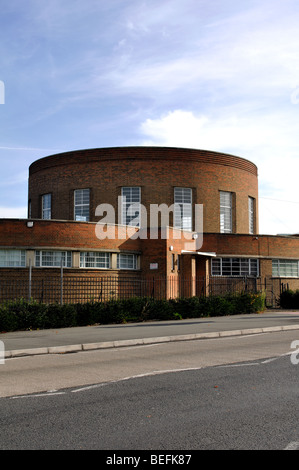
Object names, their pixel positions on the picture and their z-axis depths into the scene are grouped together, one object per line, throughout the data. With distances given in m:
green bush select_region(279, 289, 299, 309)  33.56
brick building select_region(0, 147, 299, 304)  30.39
